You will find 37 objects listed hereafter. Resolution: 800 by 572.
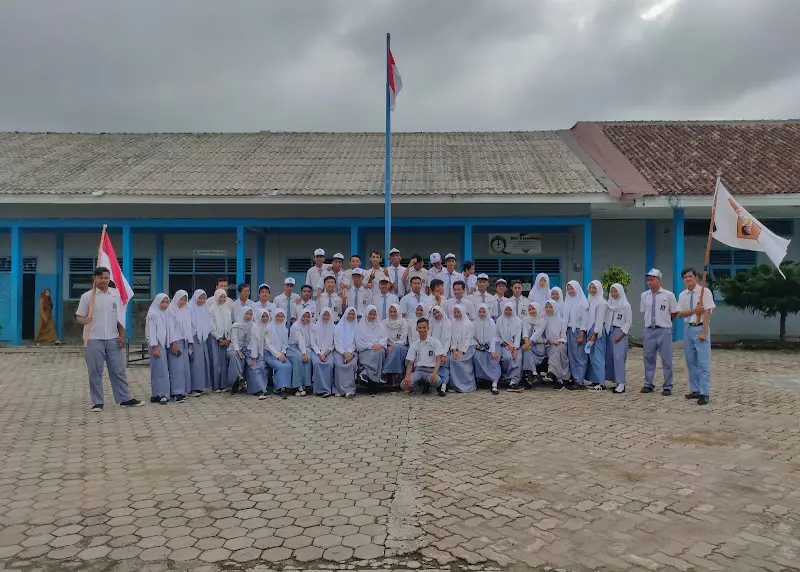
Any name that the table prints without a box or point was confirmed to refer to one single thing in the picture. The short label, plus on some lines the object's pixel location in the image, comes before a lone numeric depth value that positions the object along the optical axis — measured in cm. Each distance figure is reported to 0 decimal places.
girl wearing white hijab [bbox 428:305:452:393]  827
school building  1301
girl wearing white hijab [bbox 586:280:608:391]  850
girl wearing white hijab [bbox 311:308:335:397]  819
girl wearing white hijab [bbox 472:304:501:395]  848
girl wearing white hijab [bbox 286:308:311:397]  830
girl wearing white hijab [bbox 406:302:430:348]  830
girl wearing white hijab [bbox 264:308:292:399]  826
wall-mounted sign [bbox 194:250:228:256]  1502
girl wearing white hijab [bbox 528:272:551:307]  916
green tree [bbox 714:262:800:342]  1280
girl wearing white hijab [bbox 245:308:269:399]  822
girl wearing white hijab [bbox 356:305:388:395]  836
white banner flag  745
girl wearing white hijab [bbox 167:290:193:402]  795
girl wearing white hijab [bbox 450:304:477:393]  834
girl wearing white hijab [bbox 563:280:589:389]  866
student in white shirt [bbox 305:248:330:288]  971
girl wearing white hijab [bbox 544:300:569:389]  864
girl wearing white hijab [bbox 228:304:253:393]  832
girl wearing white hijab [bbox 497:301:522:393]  858
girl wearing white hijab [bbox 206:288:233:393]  863
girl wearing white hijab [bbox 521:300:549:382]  868
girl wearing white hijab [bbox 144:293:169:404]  775
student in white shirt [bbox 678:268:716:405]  741
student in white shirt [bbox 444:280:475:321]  873
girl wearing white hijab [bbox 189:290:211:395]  834
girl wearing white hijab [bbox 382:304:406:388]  844
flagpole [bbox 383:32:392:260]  1067
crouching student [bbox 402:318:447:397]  807
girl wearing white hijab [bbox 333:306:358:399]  819
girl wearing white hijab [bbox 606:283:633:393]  838
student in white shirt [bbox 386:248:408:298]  948
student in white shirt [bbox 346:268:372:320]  919
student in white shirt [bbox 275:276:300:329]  893
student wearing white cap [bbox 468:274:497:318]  905
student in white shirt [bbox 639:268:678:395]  808
